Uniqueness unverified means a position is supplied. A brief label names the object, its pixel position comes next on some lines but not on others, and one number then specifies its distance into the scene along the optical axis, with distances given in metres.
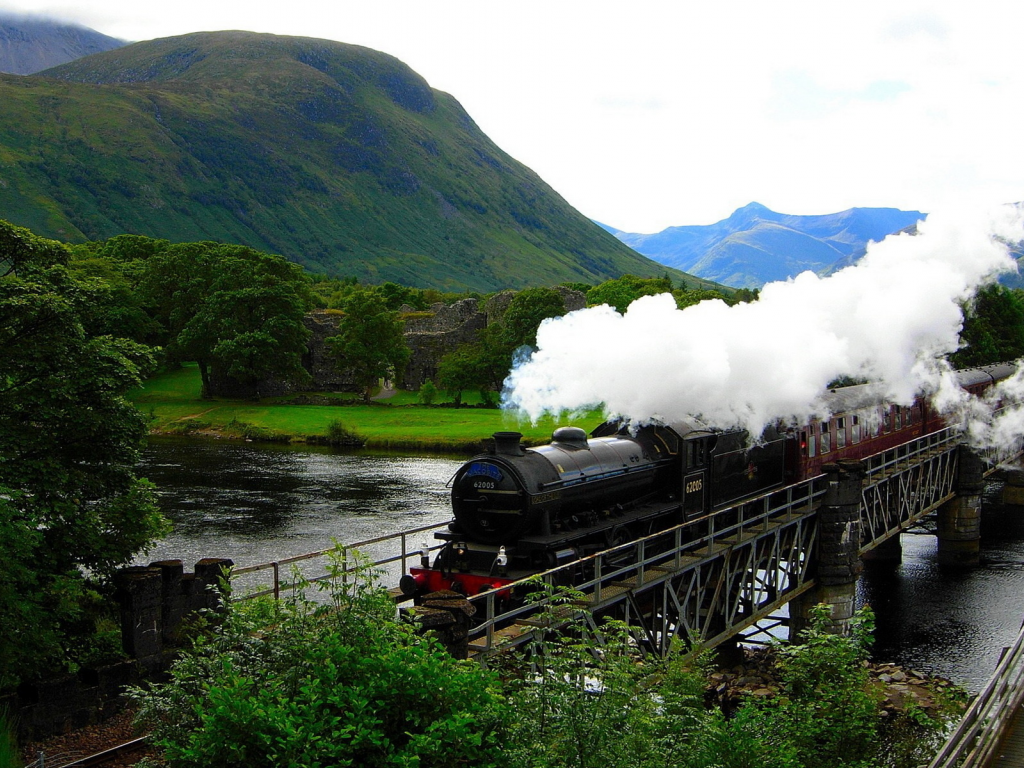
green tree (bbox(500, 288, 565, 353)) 80.34
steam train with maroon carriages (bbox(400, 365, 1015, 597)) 16.47
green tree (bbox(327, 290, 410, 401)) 77.88
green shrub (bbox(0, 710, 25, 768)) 10.87
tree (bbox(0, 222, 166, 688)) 16.02
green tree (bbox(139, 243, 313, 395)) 72.25
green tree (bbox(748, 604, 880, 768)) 11.43
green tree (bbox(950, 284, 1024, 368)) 67.06
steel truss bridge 15.70
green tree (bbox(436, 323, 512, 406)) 77.00
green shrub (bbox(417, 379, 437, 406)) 76.44
